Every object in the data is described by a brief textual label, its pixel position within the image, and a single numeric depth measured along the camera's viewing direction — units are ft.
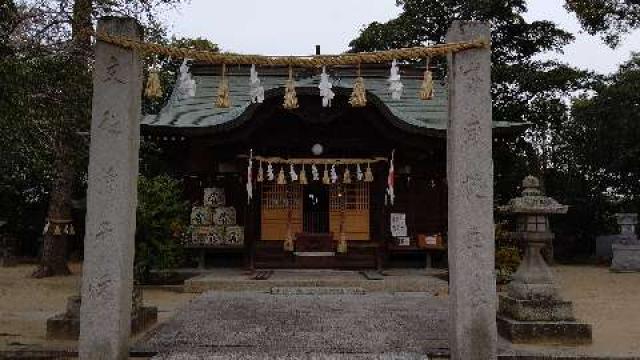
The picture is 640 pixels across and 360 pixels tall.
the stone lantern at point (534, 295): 23.25
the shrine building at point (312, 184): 45.52
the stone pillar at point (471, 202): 18.54
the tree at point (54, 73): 22.79
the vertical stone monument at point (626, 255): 64.39
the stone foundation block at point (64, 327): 23.21
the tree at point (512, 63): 72.23
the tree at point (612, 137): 69.82
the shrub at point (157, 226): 40.63
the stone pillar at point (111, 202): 18.60
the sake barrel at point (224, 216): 48.47
